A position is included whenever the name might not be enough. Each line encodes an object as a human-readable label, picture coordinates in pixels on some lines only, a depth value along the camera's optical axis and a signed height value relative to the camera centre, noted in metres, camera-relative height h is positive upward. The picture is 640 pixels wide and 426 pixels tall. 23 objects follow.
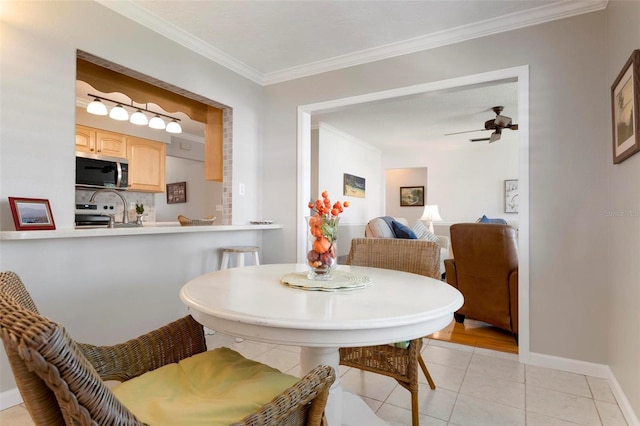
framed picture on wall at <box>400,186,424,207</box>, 8.34 +0.45
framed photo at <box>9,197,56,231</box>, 1.76 +0.00
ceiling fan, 4.29 +1.16
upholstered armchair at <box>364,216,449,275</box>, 4.27 -0.23
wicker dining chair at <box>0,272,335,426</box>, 0.52 -0.30
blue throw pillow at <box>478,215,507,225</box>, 4.81 -0.09
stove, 3.81 -0.03
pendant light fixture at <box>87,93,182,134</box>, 3.26 +1.00
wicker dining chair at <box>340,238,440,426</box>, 1.50 -0.30
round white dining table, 0.88 -0.27
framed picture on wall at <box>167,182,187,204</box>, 6.79 +0.43
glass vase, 1.30 -0.12
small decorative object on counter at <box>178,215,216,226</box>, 3.13 -0.08
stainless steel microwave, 3.85 +0.50
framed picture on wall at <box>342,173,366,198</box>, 6.06 +0.52
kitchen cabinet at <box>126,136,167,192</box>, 4.77 +0.73
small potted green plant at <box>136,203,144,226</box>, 3.26 +0.03
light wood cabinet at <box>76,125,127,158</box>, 4.21 +0.93
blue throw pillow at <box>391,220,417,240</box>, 4.48 -0.22
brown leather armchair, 2.74 -0.49
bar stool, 2.81 -0.33
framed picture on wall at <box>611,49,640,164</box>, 1.60 +0.55
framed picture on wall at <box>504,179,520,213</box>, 6.22 +0.33
